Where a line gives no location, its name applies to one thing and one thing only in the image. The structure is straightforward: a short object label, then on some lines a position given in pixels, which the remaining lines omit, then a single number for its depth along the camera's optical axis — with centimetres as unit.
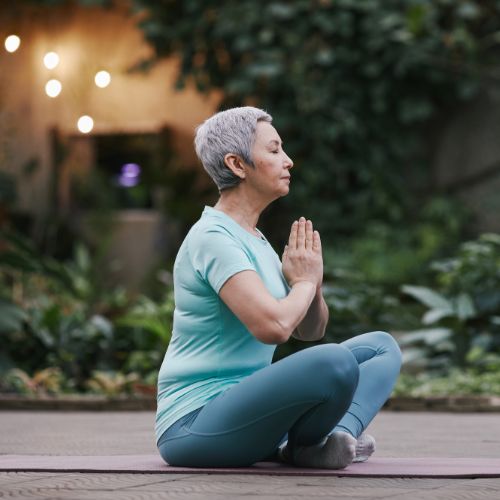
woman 362
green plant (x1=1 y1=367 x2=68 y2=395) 829
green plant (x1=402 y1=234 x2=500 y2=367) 855
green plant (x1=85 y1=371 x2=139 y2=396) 812
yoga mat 364
